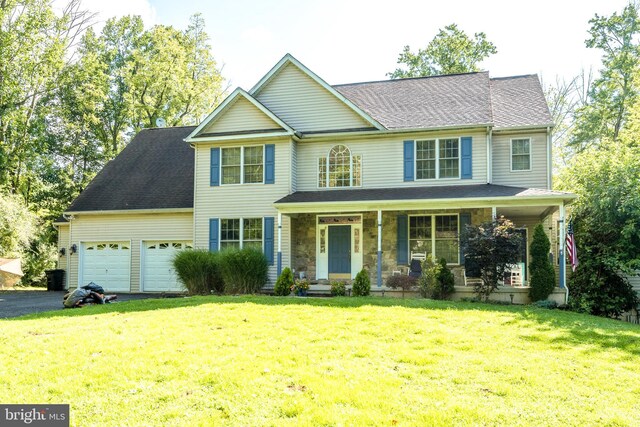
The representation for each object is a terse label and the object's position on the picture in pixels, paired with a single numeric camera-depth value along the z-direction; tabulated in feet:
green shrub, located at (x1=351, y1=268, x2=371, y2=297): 47.62
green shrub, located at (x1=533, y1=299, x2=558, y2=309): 43.20
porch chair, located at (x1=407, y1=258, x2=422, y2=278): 51.93
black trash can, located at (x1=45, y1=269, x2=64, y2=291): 71.00
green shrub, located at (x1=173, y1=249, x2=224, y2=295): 52.70
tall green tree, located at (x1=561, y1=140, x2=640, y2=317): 47.11
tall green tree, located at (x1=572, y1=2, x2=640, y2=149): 88.12
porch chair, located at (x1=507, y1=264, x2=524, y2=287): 51.42
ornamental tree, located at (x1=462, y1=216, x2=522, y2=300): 43.68
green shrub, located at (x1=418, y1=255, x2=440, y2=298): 46.37
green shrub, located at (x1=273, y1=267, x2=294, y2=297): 49.67
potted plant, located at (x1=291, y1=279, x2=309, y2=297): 50.14
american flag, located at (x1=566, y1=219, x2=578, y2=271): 46.23
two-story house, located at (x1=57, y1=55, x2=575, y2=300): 54.03
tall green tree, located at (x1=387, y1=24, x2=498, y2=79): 99.30
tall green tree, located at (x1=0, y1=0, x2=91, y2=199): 86.23
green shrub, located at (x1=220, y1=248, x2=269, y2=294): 51.34
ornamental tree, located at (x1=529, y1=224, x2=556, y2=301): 44.55
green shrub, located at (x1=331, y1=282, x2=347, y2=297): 49.57
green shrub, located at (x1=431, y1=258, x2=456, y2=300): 46.52
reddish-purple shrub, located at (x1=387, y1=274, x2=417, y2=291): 48.60
